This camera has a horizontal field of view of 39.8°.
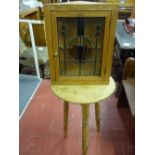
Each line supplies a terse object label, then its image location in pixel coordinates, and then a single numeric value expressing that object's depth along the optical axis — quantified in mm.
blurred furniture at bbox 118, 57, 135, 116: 1810
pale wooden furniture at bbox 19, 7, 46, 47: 2962
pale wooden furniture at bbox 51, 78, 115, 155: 1199
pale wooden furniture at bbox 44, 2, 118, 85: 1072
